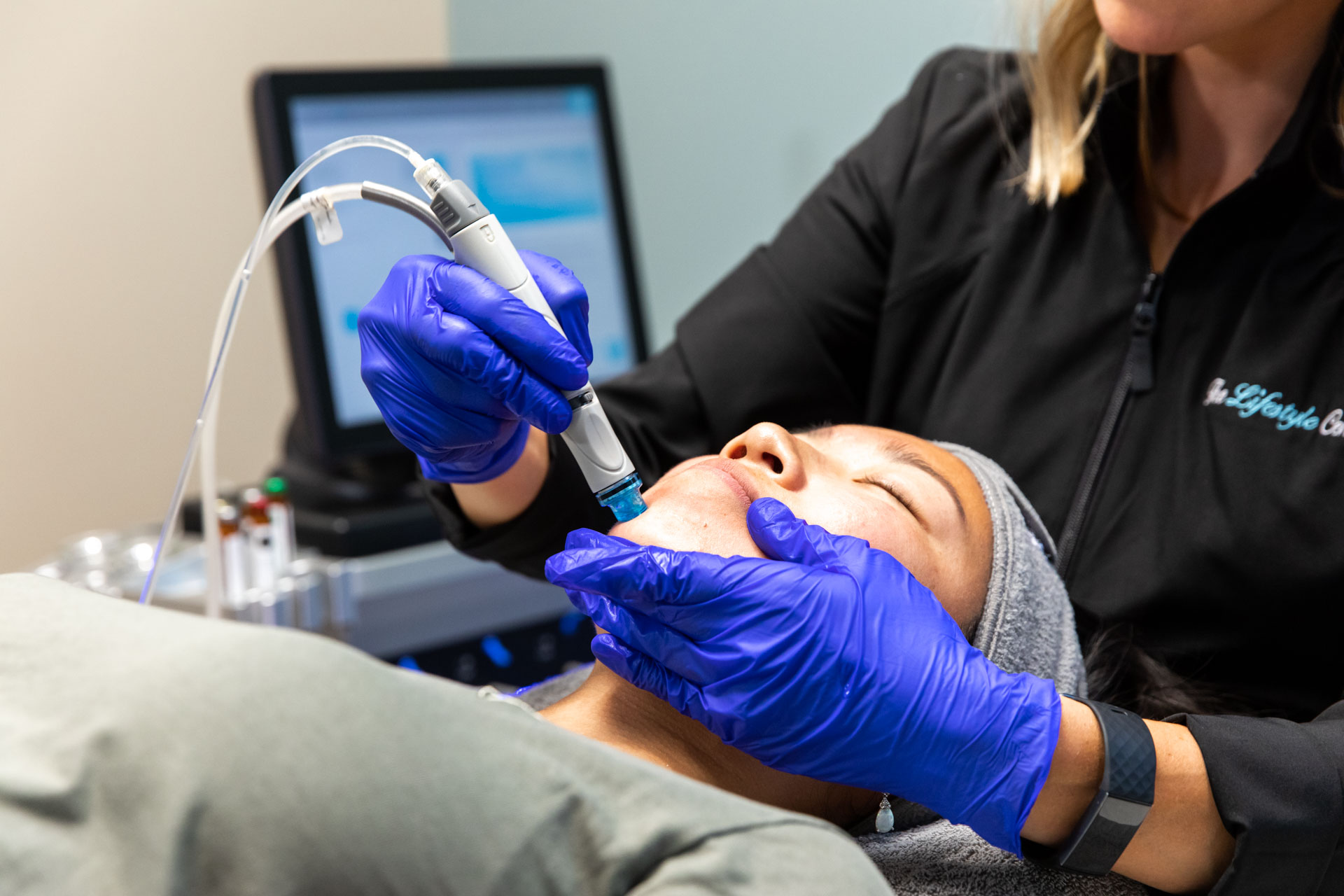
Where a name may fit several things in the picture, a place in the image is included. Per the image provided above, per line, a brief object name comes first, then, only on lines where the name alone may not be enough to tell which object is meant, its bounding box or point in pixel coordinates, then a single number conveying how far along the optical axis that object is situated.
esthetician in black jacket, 0.92
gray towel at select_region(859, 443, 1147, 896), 0.95
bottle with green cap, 1.62
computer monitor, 1.75
